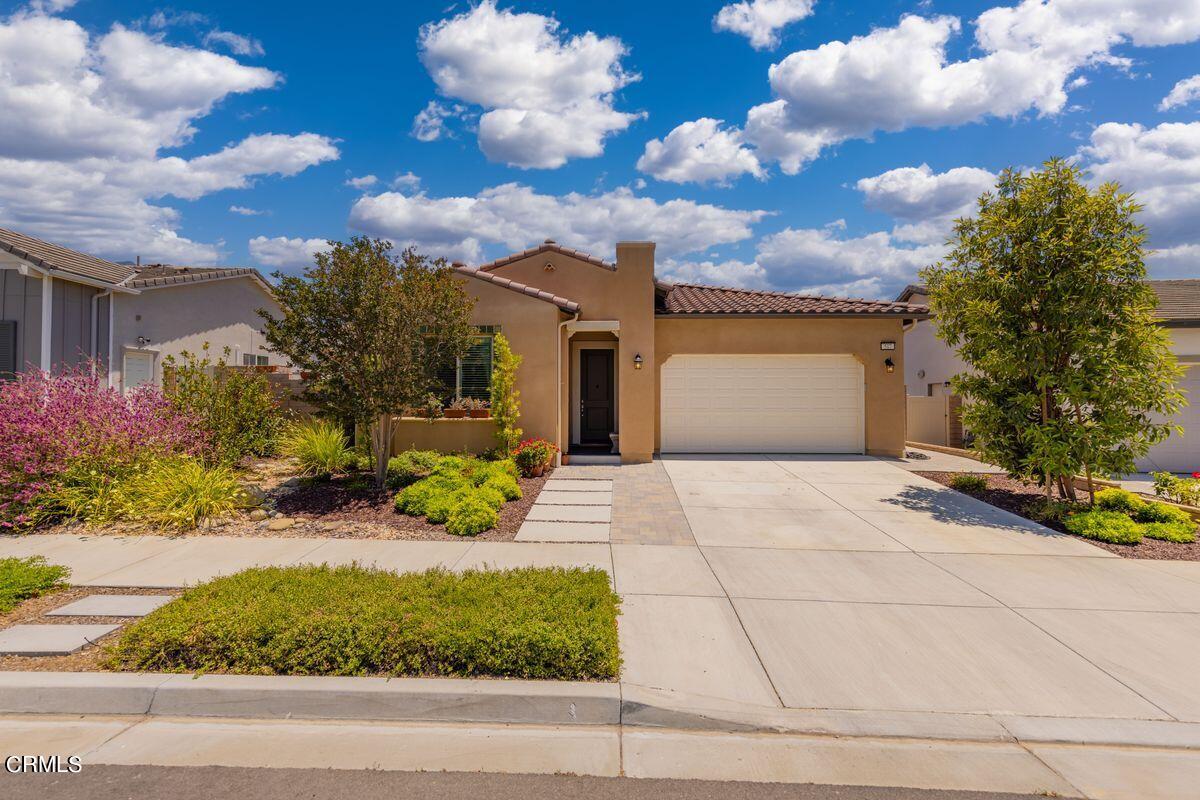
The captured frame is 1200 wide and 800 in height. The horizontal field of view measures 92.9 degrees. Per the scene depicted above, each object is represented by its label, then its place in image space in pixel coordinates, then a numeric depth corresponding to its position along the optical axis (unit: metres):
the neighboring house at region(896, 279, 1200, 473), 11.79
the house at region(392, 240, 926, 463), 13.30
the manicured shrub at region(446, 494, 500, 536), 7.21
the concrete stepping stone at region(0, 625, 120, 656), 3.98
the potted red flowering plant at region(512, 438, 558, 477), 10.78
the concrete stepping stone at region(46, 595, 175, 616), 4.63
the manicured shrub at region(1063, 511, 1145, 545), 6.94
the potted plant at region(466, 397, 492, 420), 11.35
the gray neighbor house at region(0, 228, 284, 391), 11.28
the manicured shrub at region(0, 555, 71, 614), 4.79
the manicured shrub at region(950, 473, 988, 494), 9.74
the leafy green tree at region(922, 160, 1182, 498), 7.72
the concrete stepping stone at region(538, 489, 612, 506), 8.88
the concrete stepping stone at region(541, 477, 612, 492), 9.93
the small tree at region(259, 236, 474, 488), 8.38
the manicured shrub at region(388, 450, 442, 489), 9.43
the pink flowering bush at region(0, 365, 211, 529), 7.32
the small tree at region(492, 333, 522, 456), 10.84
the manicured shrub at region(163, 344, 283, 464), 9.16
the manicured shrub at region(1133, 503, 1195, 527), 7.42
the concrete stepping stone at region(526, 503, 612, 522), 7.94
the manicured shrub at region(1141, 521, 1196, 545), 6.96
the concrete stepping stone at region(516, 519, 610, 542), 6.96
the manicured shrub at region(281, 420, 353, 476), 10.04
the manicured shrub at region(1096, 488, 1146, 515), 7.80
